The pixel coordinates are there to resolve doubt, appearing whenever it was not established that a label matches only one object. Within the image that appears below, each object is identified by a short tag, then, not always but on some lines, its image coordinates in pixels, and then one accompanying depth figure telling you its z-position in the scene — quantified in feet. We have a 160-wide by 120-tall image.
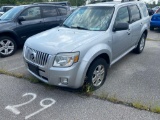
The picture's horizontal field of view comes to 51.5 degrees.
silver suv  9.84
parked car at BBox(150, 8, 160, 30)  34.08
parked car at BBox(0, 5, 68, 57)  18.80
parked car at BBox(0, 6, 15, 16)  42.37
